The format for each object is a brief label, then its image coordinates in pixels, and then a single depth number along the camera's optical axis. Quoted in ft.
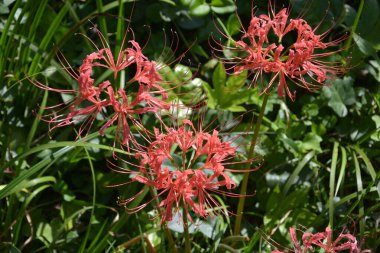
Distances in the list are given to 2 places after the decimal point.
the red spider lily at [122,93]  4.88
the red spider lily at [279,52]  5.29
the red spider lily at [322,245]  5.09
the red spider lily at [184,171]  4.87
